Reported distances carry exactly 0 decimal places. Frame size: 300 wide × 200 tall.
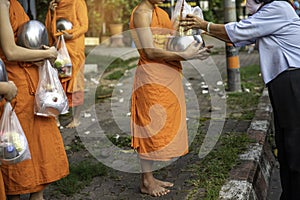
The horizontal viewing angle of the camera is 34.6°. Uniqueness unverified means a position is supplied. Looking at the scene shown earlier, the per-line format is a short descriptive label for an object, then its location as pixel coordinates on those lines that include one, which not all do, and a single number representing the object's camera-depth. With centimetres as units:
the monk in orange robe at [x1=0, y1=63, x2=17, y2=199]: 288
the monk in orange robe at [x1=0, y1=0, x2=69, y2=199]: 334
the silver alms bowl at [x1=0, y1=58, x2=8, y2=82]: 287
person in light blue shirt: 339
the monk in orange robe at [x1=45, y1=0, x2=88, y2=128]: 612
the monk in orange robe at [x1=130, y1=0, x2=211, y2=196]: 384
